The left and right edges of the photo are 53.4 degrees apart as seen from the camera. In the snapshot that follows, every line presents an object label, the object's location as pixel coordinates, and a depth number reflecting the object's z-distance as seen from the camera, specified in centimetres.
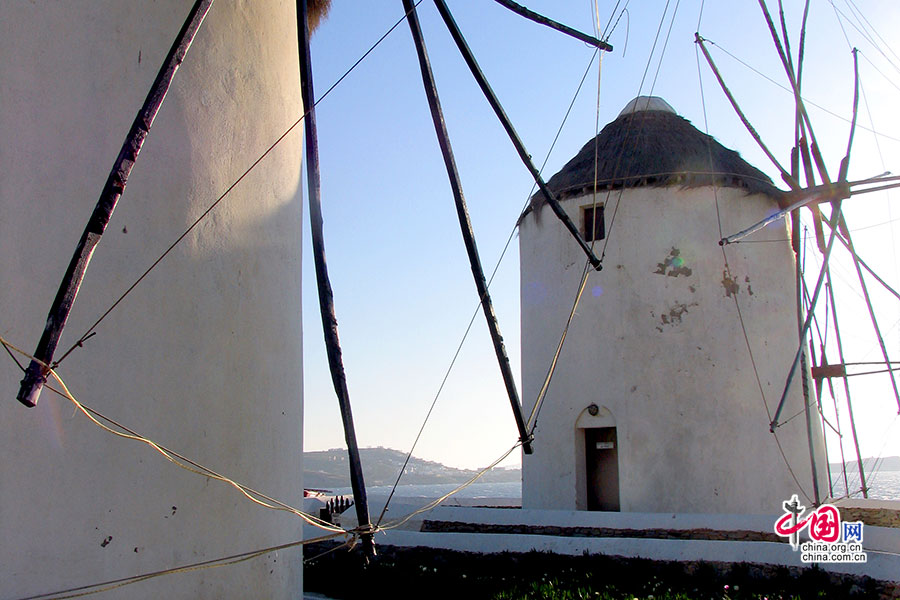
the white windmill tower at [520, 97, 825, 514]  1173
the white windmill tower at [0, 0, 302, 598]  319
